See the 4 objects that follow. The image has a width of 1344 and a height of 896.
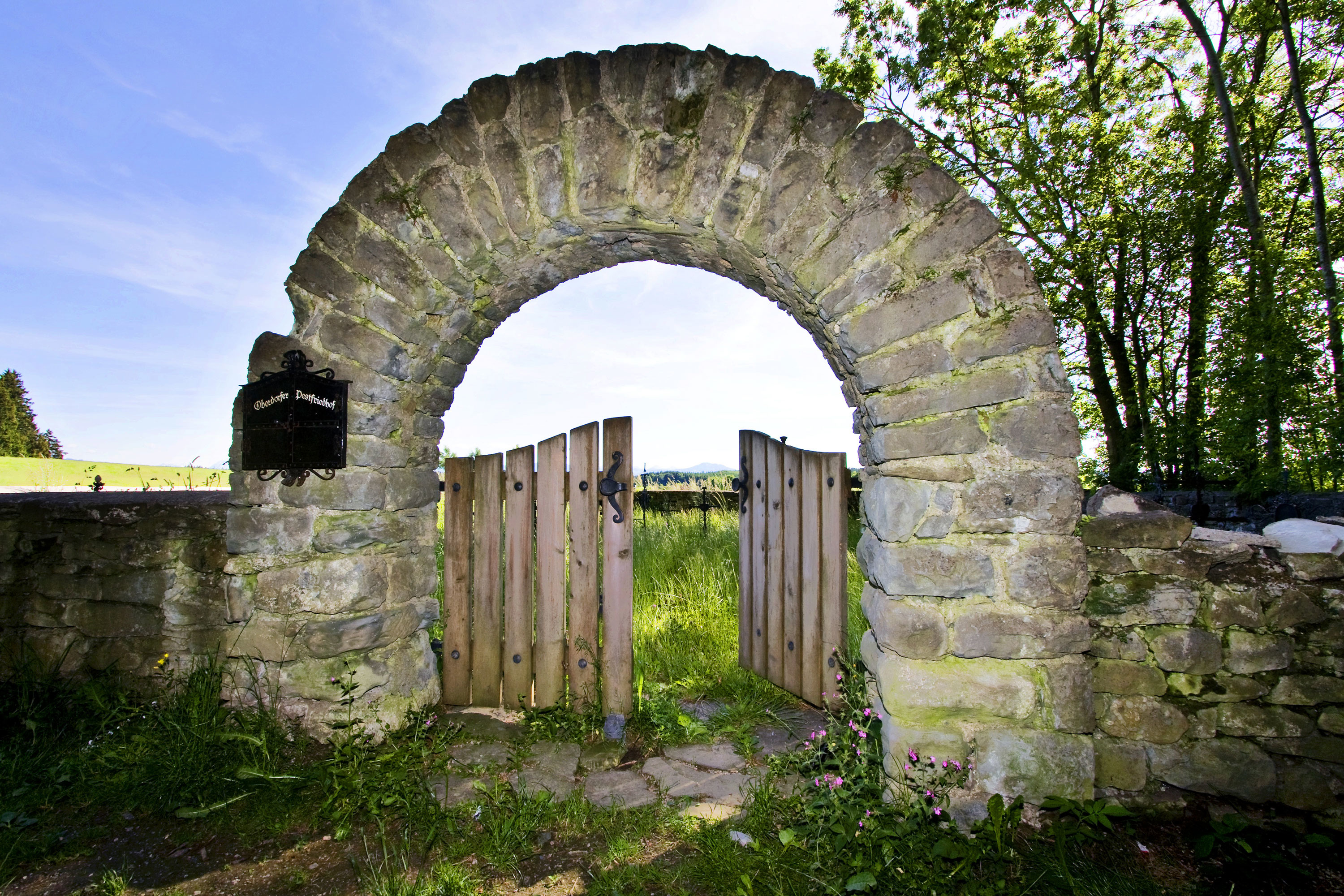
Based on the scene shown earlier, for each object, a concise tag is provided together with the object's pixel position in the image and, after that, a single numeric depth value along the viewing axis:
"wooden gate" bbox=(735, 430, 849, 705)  3.50
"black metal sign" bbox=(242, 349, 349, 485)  2.85
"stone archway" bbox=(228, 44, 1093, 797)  2.37
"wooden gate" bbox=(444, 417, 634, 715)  3.42
